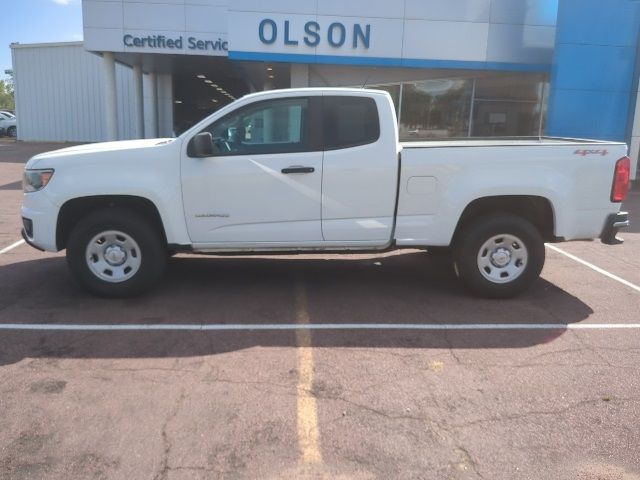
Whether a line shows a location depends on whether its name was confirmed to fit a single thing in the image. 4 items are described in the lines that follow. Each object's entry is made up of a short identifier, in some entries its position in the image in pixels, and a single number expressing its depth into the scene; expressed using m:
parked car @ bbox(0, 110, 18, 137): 35.06
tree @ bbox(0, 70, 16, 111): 103.79
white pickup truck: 5.48
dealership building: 15.20
